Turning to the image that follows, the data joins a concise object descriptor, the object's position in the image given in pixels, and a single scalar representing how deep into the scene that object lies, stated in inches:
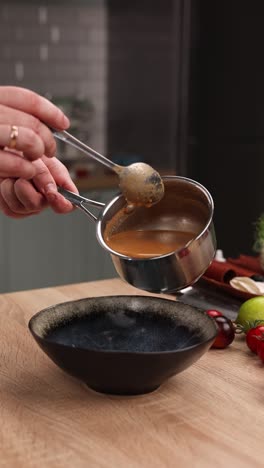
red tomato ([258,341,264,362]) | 48.3
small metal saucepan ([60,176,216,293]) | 44.6
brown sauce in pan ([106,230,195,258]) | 46.5
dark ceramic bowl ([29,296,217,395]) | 40.1
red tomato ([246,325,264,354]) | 49.8
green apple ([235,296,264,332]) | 53.6
